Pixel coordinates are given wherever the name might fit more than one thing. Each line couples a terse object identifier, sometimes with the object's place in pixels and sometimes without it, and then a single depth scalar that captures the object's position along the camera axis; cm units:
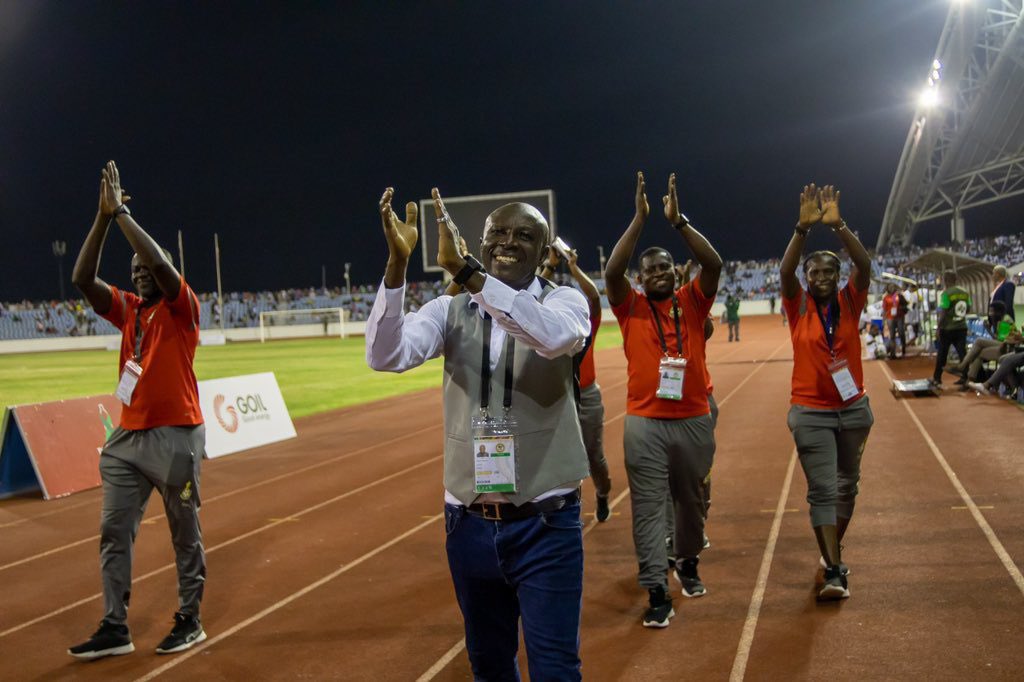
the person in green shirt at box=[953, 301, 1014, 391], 1438
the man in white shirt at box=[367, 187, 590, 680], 267
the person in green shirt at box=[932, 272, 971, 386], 1541
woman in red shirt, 520
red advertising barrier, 986
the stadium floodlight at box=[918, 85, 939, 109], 4066
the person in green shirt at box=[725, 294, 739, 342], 3256
